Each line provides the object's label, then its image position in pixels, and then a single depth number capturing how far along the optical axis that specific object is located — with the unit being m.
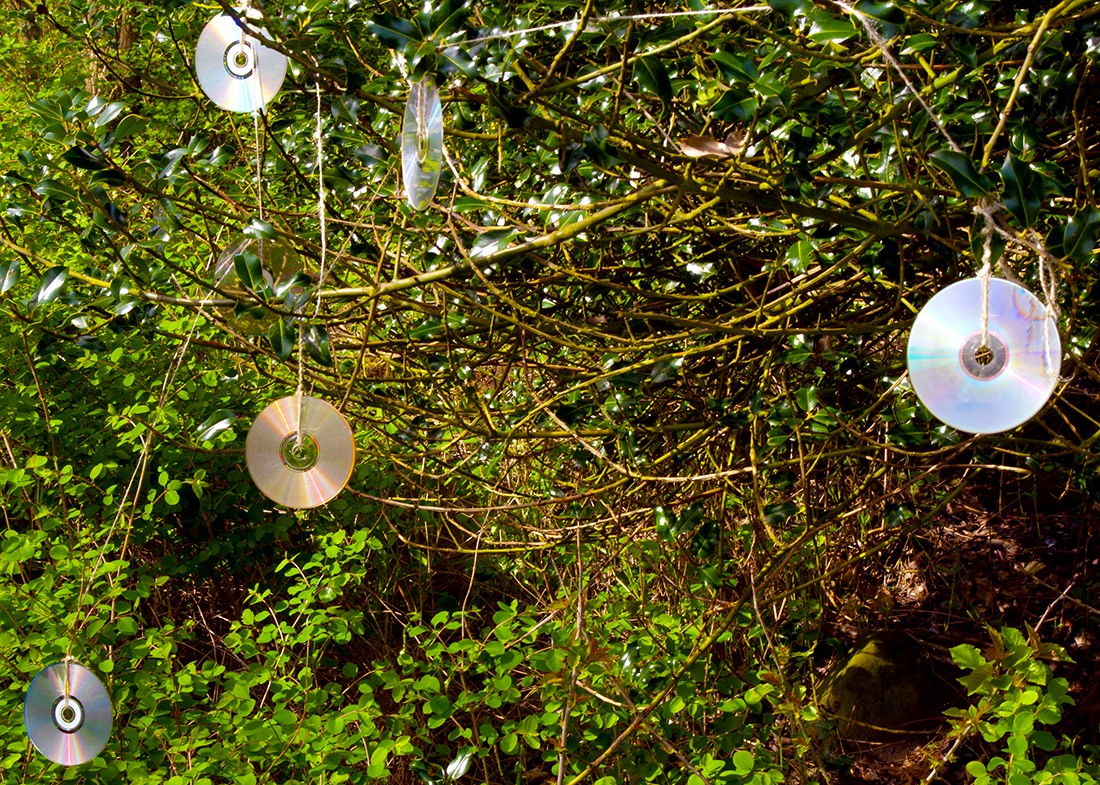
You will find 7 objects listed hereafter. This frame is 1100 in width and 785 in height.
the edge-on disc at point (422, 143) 1.30
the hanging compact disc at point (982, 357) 1.12
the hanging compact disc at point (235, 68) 1.72
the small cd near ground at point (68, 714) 1.93
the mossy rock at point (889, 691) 3.24
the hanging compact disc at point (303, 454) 1.61
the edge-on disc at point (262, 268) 1.75
